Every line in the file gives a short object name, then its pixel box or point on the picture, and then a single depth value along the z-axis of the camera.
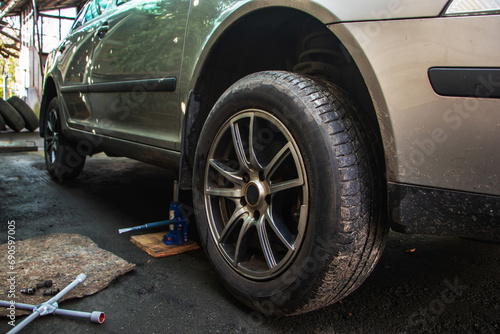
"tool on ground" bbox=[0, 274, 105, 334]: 1.46
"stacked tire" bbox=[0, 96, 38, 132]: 9.51
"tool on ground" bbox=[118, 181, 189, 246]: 2.32
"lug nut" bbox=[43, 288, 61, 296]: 1.70
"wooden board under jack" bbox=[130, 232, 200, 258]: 2.22
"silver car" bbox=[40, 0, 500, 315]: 1.12
